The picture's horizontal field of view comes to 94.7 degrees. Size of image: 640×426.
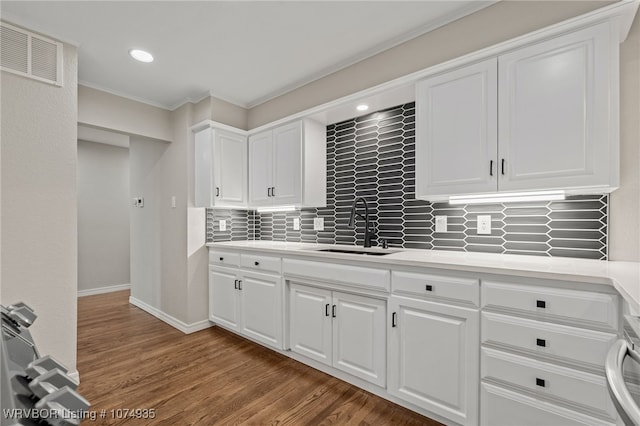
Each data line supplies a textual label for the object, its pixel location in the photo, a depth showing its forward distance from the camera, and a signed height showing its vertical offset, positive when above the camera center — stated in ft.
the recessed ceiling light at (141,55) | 7.95 +4.31
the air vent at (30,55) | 6.48 +3.59
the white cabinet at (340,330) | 6.48 -2.86
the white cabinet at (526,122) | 4.82 +1.70
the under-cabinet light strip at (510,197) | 5.66 +0.31
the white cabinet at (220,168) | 10.40 +1.58
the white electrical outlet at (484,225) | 6.75 -0.29
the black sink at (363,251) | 7.68 -1.09
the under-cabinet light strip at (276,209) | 10.37 +0.11
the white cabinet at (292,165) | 9.31 +1.55
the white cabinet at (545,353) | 4.14 -2.17
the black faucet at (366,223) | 8.28 -0.32
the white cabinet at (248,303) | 8.54 -2.93
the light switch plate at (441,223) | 7.39 -0.29
